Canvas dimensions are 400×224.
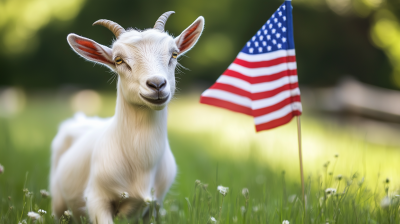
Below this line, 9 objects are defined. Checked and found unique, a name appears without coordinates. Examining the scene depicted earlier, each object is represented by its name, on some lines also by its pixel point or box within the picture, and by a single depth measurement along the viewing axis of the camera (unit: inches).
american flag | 109.7
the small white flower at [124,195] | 93.8
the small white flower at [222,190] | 90.7
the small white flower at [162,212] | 104.0
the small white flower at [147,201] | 97.4
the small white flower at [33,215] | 88.3
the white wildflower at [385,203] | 88.1
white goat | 98.5
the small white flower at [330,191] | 102.5
